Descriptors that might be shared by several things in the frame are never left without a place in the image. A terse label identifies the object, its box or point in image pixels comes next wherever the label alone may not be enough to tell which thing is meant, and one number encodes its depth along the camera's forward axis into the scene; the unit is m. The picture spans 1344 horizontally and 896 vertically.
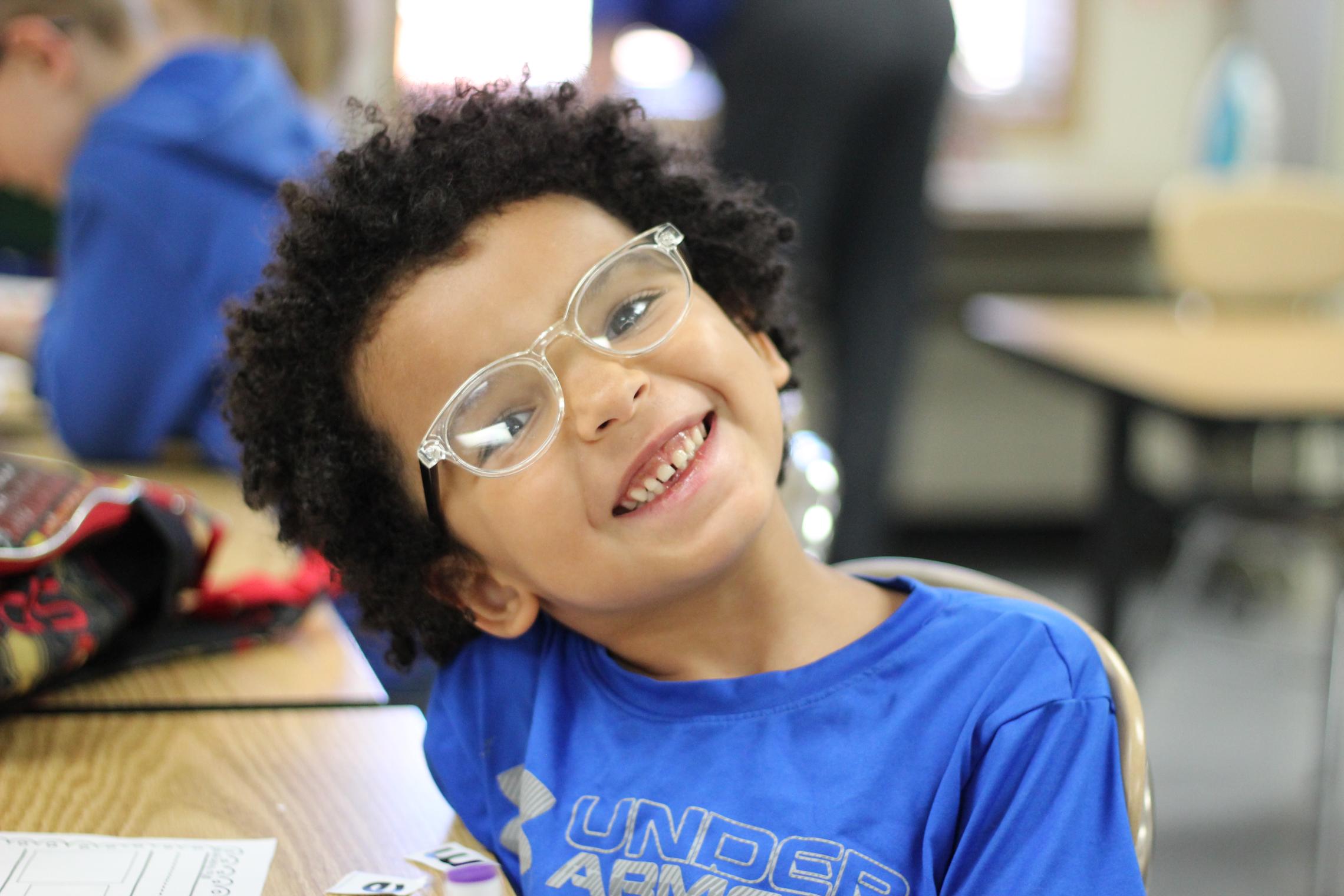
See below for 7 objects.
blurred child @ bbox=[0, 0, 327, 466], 1.79
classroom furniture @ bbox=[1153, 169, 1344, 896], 2.59
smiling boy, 1.33
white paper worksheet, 1.31
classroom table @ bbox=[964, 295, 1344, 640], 2.18
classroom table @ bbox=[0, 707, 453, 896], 1.35
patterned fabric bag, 1.43
